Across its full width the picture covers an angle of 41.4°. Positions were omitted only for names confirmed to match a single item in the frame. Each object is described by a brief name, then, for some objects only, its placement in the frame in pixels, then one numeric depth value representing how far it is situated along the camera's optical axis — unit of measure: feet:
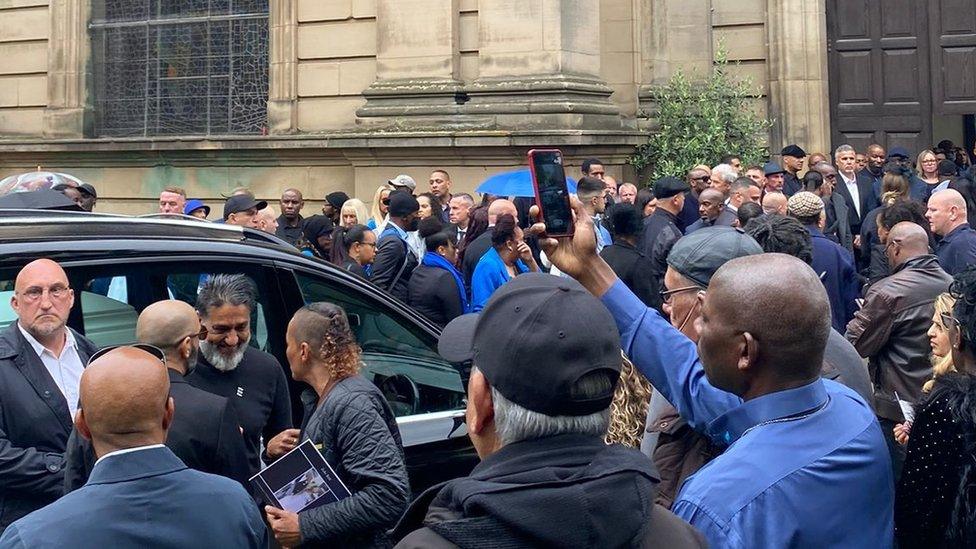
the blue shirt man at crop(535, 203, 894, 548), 8.83
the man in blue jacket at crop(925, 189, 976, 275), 29.69
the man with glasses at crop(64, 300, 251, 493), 14.23
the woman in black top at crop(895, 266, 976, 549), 10.18
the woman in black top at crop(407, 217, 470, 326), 29.63
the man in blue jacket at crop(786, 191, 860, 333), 29.73
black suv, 15.44
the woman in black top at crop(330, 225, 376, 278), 32.40
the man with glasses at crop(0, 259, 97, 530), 14.23
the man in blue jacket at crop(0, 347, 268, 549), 9.70
